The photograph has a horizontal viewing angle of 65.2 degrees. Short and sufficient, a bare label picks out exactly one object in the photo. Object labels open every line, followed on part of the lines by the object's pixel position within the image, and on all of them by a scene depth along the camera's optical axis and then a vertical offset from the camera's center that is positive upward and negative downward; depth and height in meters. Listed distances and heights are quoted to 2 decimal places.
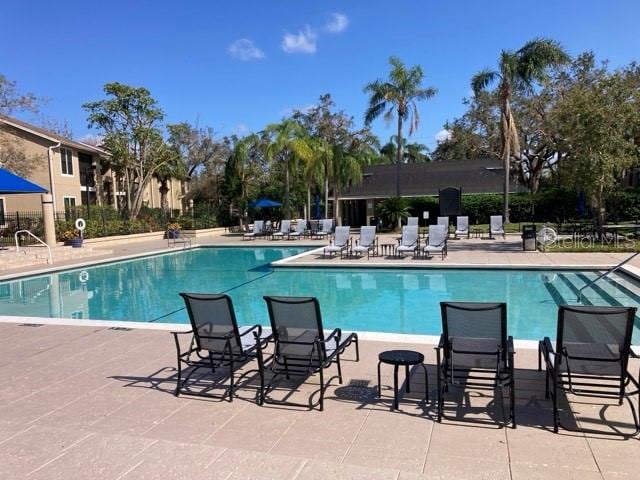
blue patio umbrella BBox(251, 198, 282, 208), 29.75 +0.19
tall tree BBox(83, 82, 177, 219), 29.84 +4.68
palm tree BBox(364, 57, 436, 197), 29.17 +6.42
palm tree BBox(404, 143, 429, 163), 58.78 +6.02
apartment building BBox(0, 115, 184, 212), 27.05 +2.68
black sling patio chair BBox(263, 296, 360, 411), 4.33 -1.17
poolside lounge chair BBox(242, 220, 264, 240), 25.89 -1.26
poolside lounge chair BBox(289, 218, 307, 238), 24.52 -1.20
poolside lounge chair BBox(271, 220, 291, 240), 24.76 -1.19
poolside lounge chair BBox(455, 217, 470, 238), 21.58 -1.09
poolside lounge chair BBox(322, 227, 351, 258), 16.17 -1.27
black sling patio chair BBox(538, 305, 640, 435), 3.56 -1.11
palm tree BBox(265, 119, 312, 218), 27.23 +3.41
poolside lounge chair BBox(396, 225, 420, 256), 15.58 -1.14
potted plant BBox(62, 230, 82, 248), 20.11 -1.14
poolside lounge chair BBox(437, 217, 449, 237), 21.42 -0.75
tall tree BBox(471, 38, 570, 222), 23.64 +6.39
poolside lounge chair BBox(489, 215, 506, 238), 20.75 -1.04
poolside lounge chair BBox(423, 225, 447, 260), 15.10 -1.20
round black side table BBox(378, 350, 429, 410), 4.14 -1.31
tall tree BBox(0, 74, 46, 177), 26.20 +3.70
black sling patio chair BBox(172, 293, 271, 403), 4.46 -1.16
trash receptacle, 16.06 -1.29
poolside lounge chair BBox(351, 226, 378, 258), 16.52 -1.30
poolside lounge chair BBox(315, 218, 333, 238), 24.01 -1.11
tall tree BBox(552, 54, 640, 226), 15.01 +2.02
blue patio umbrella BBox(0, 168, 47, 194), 16.27 +0.90
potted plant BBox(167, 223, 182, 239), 25.13 -1.12
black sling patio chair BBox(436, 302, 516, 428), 3.88 -1.12
